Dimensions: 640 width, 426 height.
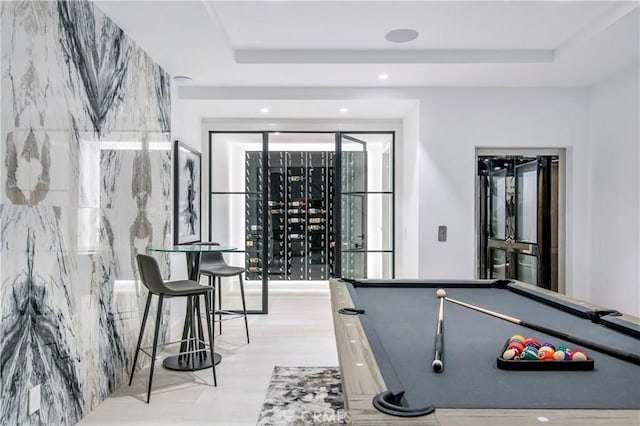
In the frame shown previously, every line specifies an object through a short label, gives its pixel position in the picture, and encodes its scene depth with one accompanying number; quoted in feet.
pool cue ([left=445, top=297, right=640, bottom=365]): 4.74
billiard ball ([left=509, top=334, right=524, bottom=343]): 5.11
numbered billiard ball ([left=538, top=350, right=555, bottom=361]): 4.53
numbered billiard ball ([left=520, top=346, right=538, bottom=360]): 4.52
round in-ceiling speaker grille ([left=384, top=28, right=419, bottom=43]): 11.13
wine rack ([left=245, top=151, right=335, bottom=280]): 21.40
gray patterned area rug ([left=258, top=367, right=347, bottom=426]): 8.48
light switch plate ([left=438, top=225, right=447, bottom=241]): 14.65
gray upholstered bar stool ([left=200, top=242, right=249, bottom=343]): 13.44
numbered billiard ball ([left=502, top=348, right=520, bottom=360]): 4.54
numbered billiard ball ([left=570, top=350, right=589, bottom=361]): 4.52
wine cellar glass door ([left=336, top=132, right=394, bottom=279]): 18.57
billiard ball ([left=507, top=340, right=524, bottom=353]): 4.72
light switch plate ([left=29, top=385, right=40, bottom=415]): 6.98
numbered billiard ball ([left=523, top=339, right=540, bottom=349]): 4.79
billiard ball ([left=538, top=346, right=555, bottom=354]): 4.63
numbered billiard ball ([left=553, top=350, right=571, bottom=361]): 4.54
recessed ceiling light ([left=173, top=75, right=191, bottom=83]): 13.87
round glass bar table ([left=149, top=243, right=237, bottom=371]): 11.28
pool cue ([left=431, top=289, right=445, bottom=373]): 4.33
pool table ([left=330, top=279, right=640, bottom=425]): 3.32
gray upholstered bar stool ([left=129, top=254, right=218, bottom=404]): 9.63
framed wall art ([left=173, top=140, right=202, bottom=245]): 14.46
